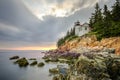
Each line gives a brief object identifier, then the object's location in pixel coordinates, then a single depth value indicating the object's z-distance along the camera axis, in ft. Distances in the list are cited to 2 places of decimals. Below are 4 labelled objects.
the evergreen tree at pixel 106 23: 65.17
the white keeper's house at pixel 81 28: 104.23
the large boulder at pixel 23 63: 58.04
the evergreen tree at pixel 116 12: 75.58
